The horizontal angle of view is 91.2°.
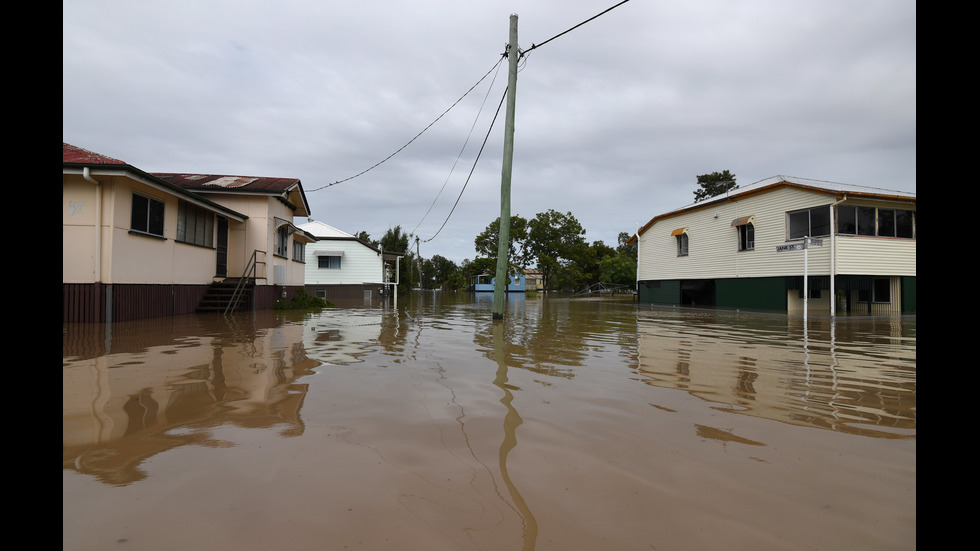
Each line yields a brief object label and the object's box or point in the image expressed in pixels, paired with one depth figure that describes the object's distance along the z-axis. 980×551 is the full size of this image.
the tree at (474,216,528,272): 52.88
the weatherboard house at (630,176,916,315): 17.88
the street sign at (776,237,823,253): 18.14
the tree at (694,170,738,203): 49.44
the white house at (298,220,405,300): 30.36
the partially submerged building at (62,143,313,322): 10.47
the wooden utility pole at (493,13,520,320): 12.21
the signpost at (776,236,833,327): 16.48
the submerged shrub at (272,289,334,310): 17.58
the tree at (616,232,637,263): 67.03
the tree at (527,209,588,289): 52.88
